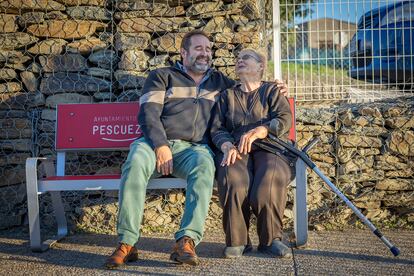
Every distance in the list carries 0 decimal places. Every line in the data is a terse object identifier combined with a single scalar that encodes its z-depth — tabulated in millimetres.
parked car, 5055
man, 3510
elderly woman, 3684
